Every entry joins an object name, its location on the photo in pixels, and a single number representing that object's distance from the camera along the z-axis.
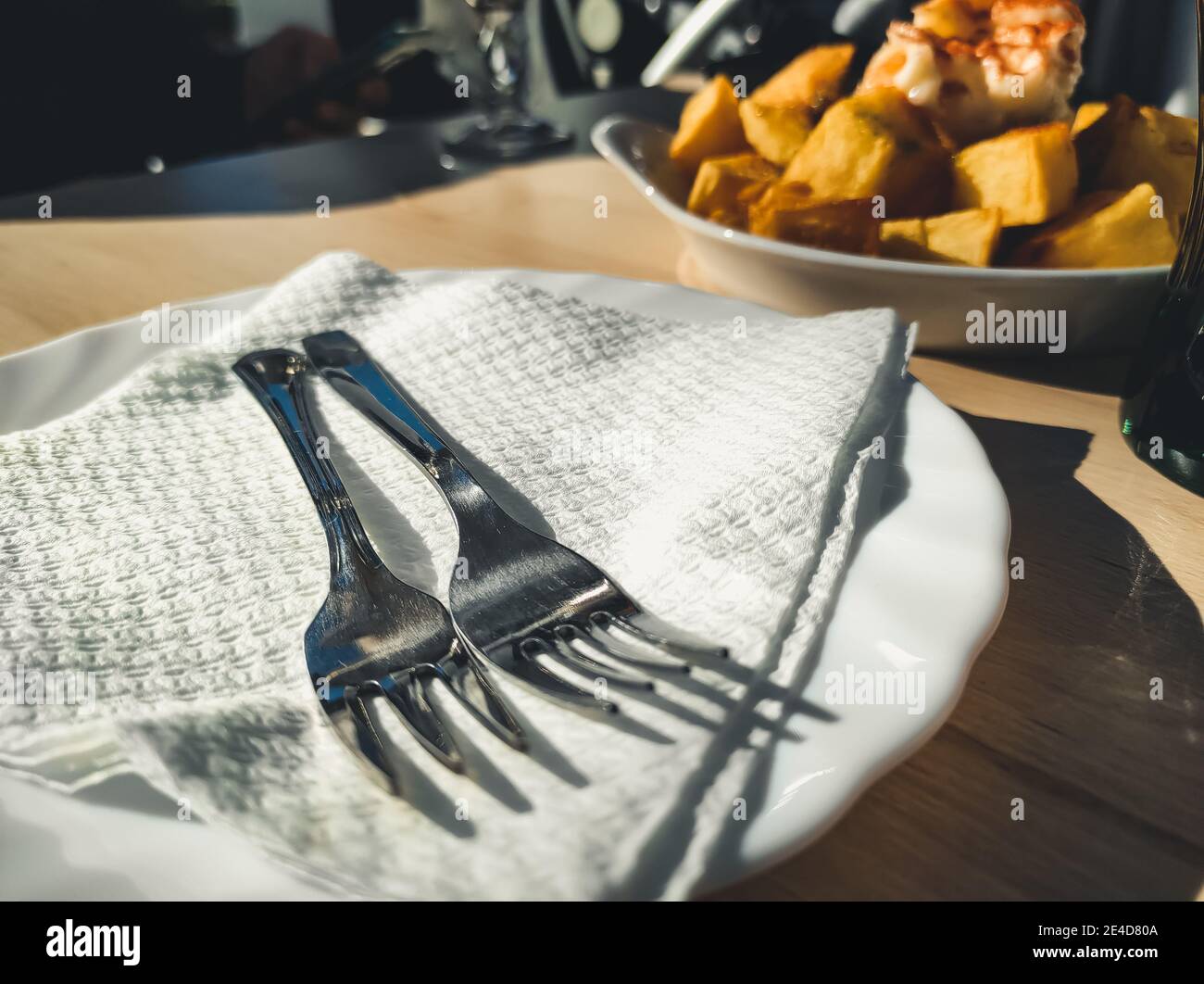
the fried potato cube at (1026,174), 0.51
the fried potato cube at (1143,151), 0.55
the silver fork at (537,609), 0.27
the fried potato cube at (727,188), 0.61
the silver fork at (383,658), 0.25
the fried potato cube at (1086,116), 0.58
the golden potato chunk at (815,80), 0.68
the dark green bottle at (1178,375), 0.40
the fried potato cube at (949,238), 0.52
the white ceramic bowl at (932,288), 0.49
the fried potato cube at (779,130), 0.64
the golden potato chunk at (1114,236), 0.50
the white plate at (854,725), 0.22
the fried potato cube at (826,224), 0.54
